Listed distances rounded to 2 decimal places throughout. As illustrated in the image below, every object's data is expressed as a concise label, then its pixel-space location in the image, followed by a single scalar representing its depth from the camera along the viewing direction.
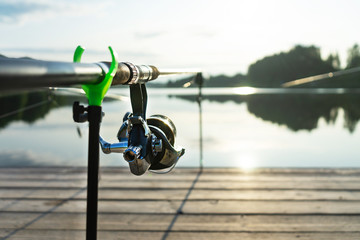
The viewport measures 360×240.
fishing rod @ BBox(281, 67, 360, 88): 3.96
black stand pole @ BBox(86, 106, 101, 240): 0.70
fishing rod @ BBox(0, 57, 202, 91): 0.42
